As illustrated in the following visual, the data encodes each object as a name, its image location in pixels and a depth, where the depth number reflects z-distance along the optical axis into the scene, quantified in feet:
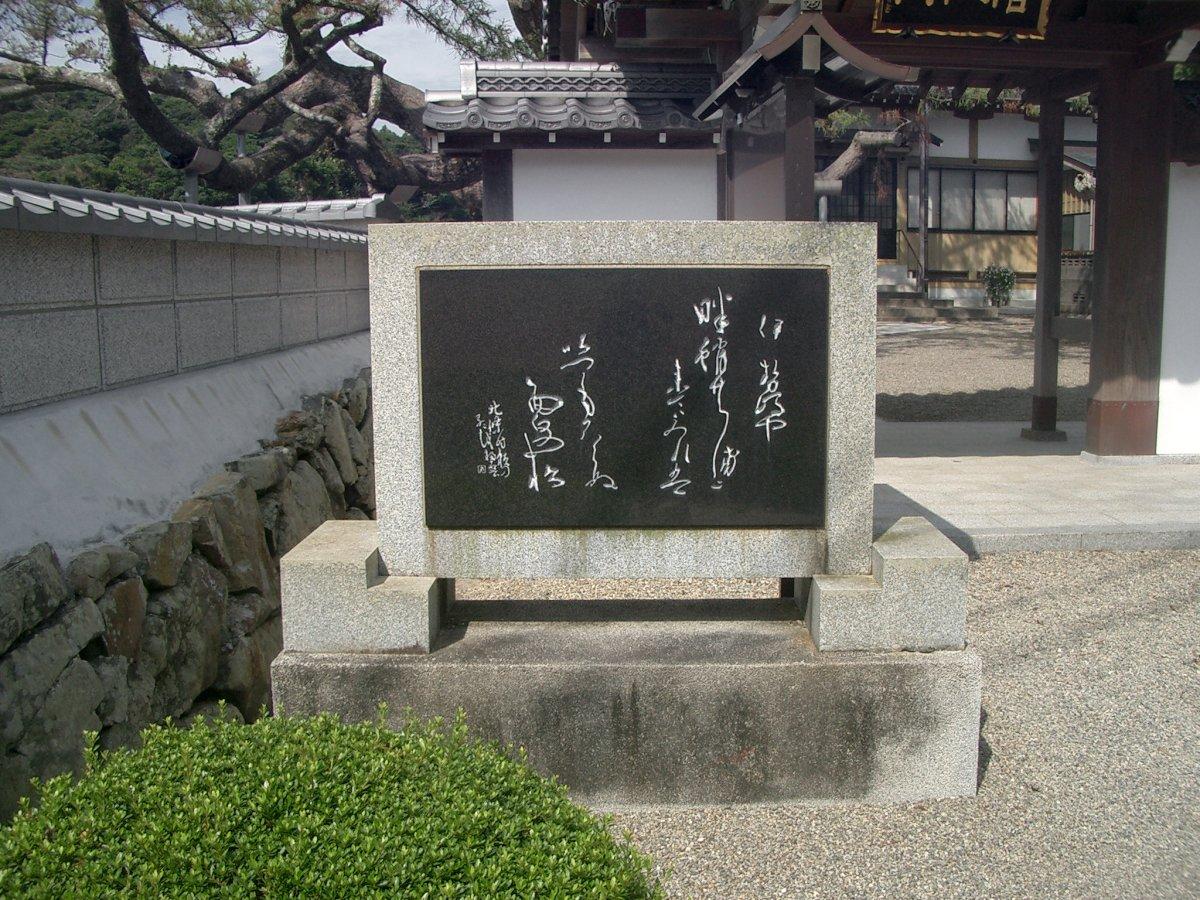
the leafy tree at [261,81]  44.11
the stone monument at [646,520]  13.08
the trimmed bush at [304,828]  7.13
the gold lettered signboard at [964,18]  25.31
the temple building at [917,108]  25.72
